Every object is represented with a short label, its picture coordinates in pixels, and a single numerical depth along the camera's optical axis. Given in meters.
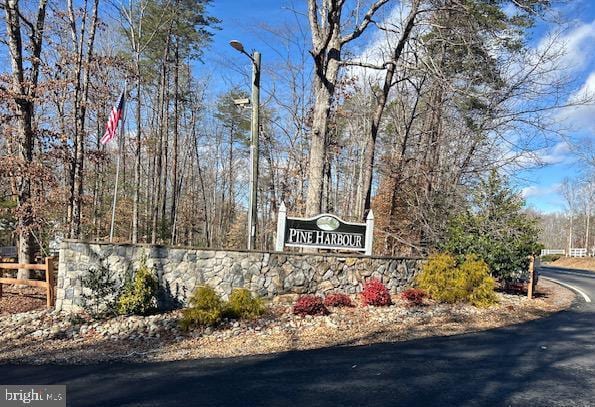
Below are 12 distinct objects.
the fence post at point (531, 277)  11.07
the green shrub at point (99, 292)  8.18
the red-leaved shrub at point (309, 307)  8.02
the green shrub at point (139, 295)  7.88
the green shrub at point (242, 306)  7.74
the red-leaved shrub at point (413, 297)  9.27
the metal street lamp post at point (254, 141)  9.63
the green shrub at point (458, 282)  9.48
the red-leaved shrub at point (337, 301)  8.73
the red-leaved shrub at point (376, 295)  8.91
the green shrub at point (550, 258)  38.97
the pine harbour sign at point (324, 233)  9.41
